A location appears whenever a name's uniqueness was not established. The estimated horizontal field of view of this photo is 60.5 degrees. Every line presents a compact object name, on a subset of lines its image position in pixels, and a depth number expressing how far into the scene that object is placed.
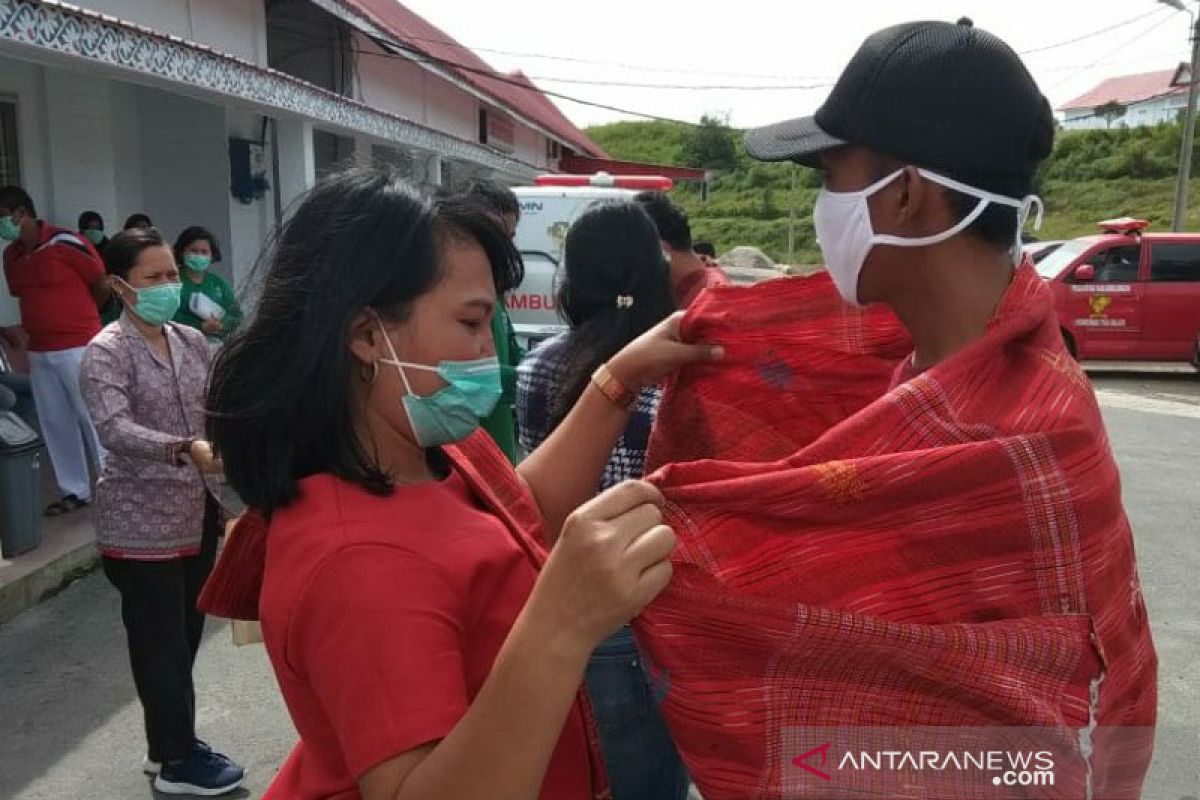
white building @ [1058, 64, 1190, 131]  66.06
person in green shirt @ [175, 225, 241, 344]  6.25
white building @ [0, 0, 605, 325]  5.88
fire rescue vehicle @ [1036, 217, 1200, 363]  12.33
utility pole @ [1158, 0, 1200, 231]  17.19
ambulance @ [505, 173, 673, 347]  8.45
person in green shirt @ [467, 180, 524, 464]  3.56
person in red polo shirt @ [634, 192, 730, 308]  3.85
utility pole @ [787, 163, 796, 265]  36.62
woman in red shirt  1.02
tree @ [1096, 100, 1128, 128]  65.50
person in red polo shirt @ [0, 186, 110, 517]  6.09
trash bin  4.81
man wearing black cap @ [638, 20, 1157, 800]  1.07
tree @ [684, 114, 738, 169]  57.12
